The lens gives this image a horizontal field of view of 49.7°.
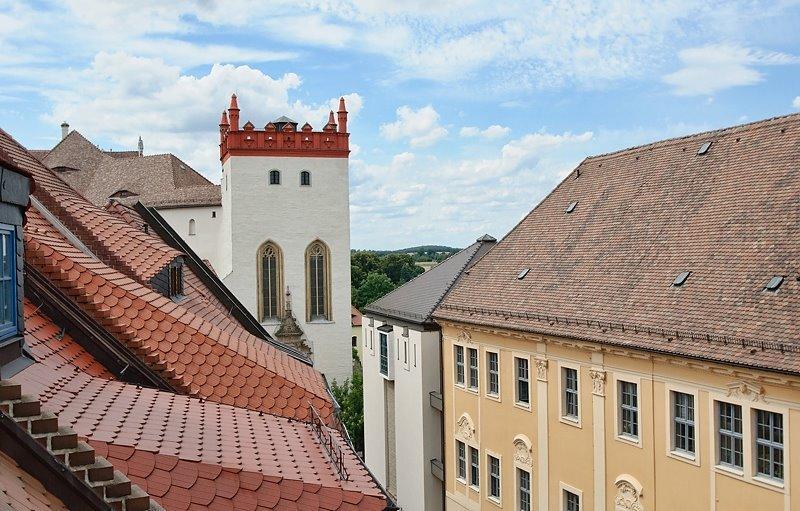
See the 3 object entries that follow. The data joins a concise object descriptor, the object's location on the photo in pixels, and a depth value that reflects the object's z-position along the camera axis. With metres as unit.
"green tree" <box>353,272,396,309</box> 88.44
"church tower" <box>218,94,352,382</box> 45.06
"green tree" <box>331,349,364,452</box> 42.00
